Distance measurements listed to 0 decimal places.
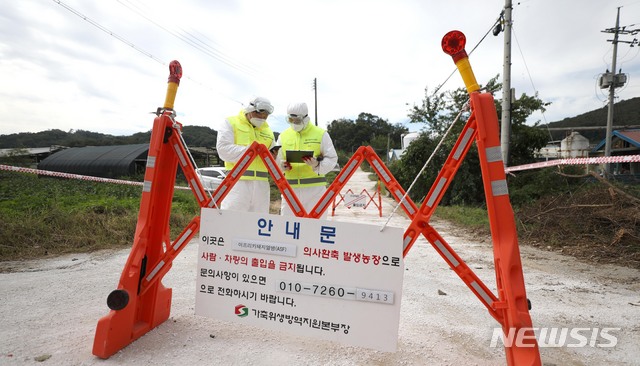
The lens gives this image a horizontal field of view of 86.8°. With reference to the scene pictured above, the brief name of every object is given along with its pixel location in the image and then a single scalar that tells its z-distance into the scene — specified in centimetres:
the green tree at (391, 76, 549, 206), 1336
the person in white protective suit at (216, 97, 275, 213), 349
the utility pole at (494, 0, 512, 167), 1057
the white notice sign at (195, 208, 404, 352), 213
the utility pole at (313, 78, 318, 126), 3922
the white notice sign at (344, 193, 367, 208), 1194
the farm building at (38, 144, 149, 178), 2075
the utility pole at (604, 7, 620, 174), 1881
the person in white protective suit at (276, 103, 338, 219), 379
